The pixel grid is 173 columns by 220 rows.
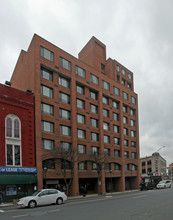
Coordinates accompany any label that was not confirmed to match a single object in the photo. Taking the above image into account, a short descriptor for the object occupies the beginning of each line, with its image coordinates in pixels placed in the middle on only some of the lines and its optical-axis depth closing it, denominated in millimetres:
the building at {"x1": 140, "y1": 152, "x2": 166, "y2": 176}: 100450
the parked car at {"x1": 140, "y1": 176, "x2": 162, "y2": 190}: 43688
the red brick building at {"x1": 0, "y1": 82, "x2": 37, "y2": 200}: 26656
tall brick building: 33022
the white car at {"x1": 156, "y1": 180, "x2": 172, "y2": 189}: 44312
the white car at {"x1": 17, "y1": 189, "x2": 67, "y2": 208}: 17797
